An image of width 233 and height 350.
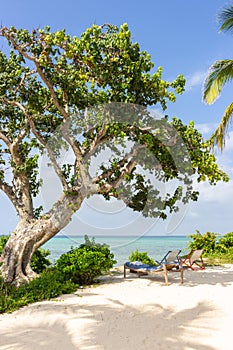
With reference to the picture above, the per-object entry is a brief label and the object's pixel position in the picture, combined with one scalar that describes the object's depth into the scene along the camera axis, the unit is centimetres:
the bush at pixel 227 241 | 1894
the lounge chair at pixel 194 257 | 1241
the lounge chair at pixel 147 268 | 1010
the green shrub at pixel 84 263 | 973
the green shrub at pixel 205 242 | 1857
